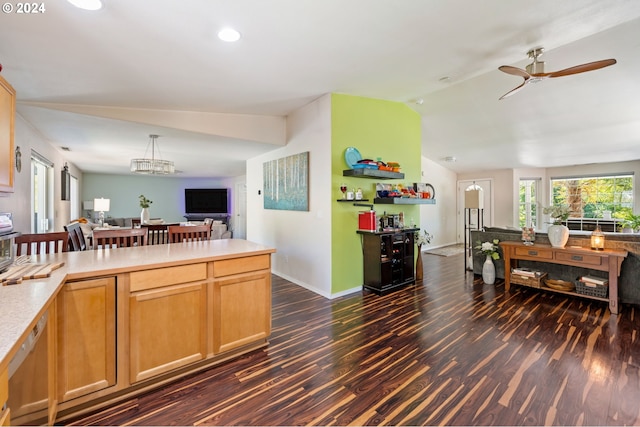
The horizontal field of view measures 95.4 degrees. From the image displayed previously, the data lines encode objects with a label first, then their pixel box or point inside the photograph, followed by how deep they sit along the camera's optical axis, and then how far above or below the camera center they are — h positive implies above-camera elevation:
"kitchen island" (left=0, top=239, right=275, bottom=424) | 1.61 -0.68
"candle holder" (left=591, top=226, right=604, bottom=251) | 3.43 -0.35
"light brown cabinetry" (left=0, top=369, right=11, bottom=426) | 0.88 -0.57
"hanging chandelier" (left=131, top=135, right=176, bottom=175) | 5.22 +0.87
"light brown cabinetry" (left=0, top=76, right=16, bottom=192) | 1.77 +0.50
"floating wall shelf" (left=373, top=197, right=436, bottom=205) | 4.18 +0.17
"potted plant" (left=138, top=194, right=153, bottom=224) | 6.28 -0.05
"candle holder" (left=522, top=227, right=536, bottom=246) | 4.02 -0.33
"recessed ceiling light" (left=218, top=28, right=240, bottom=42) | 2.17 +1.36
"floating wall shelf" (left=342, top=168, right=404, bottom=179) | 3.86 +0.54
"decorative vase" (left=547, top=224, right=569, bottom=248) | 3.69 -0.31
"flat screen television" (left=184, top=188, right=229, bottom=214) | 10.43 +0.48
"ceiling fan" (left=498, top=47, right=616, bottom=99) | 2.67 +1.36
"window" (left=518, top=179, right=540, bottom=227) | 8.04 +0.28
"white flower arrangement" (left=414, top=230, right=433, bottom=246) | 4.57 -0.45
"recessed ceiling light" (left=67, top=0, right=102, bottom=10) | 1.72 +1.26
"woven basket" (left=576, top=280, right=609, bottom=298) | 3.42 -0.94
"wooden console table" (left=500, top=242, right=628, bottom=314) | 3.22 -0.56
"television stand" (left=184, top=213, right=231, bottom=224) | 10.45 -0.10
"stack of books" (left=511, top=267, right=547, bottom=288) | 3.93 -0.89
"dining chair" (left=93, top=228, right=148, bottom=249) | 2.64 -0.22
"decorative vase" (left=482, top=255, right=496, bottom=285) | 4.45 -0.92
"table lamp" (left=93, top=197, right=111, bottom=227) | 6.23 +0.19
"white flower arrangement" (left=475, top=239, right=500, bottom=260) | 4.43 -0.56
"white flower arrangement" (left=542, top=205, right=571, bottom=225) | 3.82 -0.02
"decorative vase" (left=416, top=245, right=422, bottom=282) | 4.66 -0.91
